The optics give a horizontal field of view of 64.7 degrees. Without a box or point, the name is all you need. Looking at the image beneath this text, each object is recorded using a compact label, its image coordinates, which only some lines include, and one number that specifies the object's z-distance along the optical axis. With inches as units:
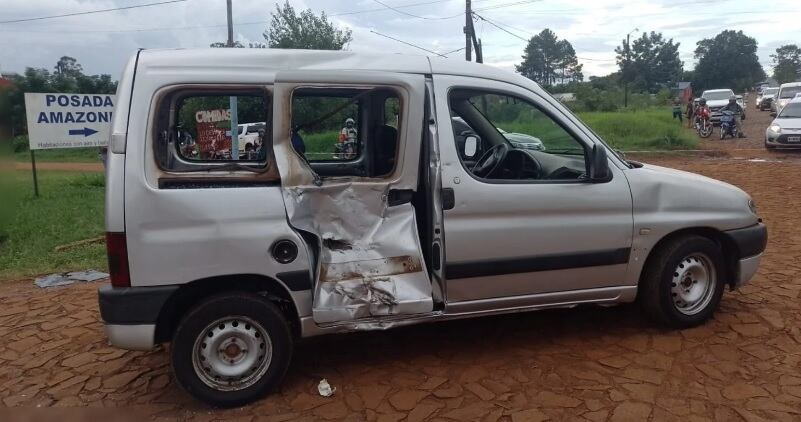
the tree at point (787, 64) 3034.0
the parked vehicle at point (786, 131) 649.0
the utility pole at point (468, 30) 920.9
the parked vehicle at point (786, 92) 1076.5
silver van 131.6
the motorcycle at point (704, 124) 922.7
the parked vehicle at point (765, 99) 1488.7
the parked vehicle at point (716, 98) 1041.5
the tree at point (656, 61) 3073.3
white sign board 415.8
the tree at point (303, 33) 1214.3
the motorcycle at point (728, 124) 849.8
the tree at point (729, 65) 2979.8
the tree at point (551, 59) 2886.3
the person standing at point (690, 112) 1140.5
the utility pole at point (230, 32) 911.7
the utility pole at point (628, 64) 2676.7
